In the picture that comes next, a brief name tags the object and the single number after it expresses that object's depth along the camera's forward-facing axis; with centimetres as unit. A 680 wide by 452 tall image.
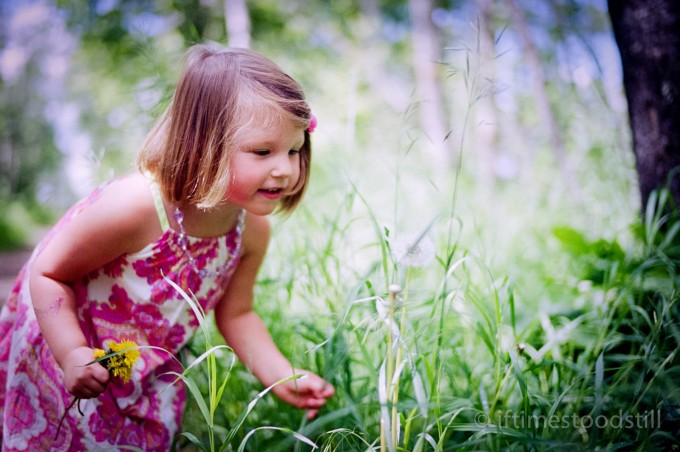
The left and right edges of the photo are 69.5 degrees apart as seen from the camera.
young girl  104
